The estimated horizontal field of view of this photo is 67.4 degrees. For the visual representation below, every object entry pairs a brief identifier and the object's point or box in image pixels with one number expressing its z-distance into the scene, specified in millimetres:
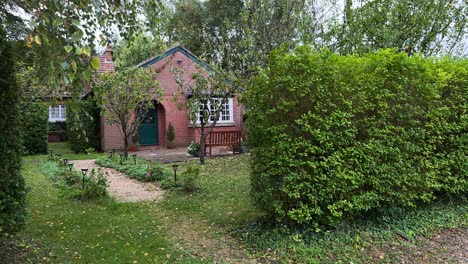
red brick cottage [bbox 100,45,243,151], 18422
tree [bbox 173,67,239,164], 11945
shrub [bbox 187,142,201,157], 14803
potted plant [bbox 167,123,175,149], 18328
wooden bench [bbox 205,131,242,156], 14461
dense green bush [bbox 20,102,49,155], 15922
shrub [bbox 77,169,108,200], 7164
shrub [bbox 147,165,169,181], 9333
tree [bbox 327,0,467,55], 9352
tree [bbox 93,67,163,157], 12672
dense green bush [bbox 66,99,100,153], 16688
